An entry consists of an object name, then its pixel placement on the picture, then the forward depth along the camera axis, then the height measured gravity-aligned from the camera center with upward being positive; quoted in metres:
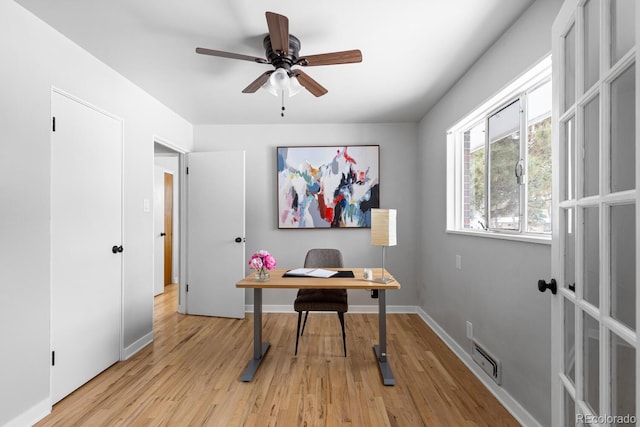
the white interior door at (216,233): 3.68 -0.23
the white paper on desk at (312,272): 2.52 -0.50
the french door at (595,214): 0.81 +0.00
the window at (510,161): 1.83 +0.39
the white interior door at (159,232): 4.84 -0.30
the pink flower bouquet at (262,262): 2.42 -0.39
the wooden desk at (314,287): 2.25 -0.55
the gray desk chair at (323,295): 2.61 -0.73
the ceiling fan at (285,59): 1.80 +0.98
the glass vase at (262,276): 2.42 -0.50
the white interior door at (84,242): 2.03 -0.22
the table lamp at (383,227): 2.27 -0.10
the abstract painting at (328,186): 3.86 +0.36
